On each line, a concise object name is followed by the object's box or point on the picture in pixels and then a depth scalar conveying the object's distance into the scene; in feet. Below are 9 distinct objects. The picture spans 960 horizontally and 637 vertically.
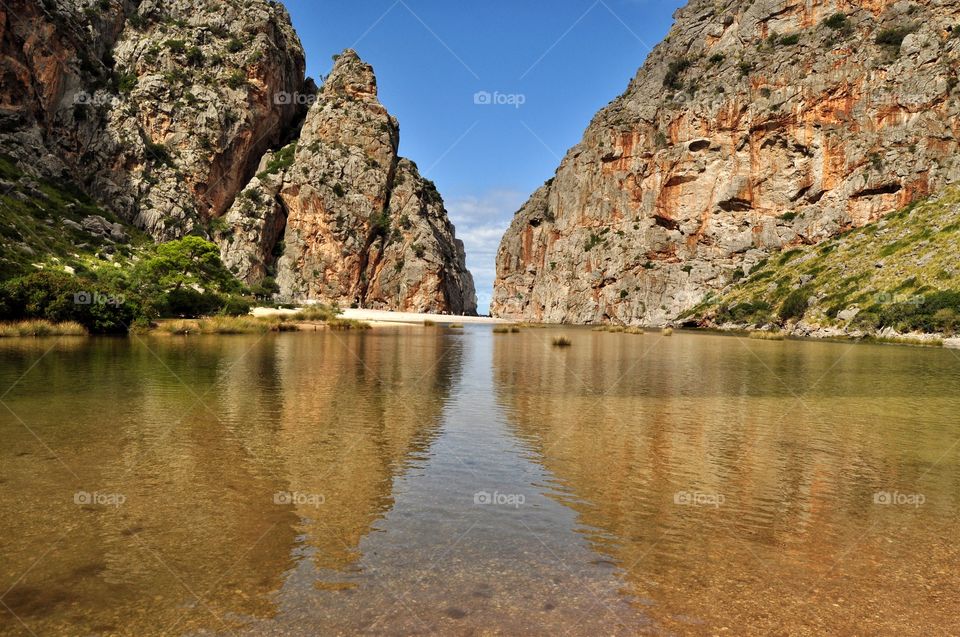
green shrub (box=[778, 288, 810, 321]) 241.76
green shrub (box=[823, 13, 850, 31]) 338.13
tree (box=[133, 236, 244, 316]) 172.14
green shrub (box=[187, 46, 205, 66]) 378.73
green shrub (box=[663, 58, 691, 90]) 423.64
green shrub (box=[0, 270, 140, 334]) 117.39
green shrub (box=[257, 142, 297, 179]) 415.64
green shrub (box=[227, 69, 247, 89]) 385.29
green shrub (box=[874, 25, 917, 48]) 307.99
